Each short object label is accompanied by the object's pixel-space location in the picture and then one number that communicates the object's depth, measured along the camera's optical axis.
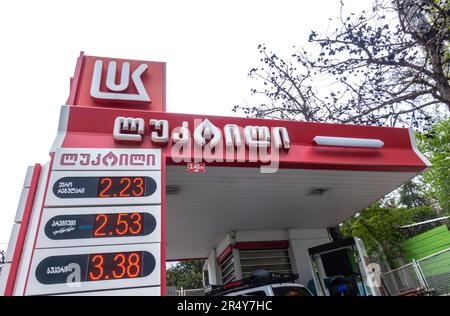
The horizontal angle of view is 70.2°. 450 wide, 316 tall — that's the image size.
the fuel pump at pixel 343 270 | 6.86
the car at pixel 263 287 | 5.26
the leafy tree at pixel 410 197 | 26.02
